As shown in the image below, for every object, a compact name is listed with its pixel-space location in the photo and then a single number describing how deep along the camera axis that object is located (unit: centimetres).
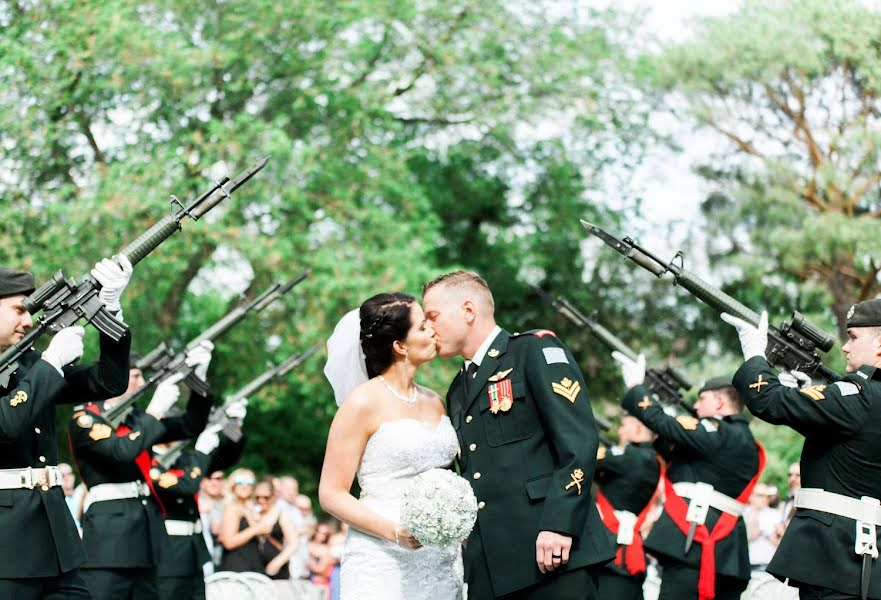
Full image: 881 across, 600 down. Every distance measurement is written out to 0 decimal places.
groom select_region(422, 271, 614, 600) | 511
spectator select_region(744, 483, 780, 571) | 1253
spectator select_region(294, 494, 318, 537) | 1465
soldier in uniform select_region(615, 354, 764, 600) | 845
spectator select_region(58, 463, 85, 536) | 1279
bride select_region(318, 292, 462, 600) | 532
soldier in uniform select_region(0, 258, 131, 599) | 584
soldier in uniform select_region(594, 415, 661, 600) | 897
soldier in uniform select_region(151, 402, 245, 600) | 922
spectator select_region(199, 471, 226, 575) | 1280
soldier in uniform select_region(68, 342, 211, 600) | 837
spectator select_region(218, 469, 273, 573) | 1162
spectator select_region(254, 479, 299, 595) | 1217
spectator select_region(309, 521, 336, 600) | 1313
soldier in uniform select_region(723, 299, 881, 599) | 580
